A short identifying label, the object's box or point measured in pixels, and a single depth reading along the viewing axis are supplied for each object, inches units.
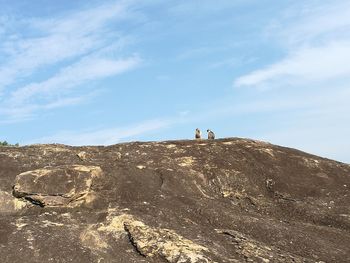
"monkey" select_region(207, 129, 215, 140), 1462.7
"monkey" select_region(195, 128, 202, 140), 1450.5
